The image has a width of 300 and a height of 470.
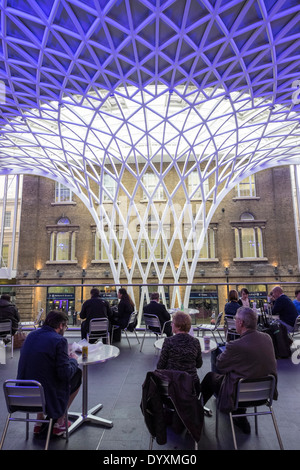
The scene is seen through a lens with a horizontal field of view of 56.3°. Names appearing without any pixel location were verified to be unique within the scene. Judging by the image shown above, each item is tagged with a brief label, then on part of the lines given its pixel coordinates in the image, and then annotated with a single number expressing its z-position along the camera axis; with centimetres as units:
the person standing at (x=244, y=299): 887
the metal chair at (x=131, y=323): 843
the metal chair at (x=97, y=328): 732
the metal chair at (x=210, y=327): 860
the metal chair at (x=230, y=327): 747
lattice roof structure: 995
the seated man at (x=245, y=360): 354
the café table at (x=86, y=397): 407
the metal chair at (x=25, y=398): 326
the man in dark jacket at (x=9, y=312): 776
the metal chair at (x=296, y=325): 740
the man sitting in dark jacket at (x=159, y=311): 803
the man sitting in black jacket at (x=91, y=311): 771
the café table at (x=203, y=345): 478
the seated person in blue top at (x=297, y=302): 851
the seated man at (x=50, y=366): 351
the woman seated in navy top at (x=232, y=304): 821
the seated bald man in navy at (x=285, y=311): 749
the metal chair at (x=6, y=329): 748
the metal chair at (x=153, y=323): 777
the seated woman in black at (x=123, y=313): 829
